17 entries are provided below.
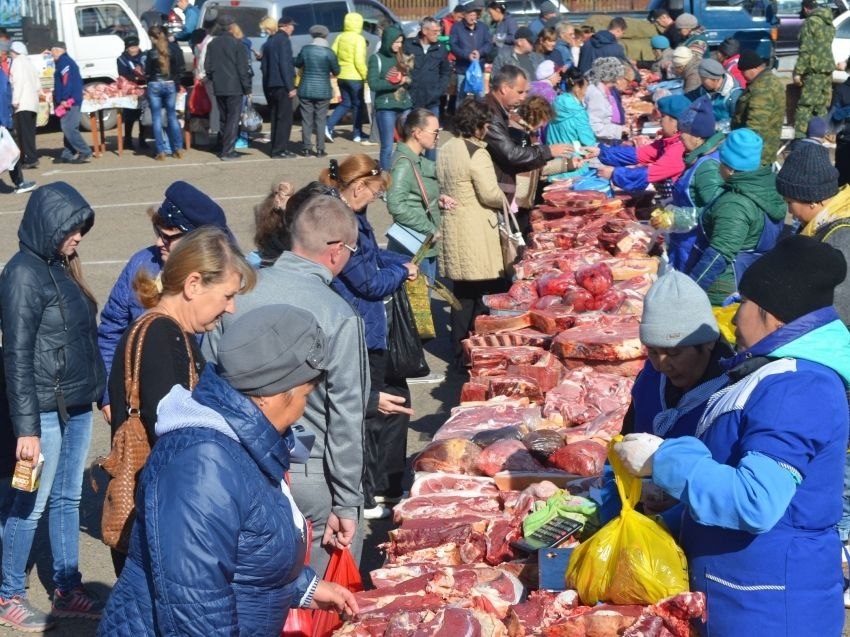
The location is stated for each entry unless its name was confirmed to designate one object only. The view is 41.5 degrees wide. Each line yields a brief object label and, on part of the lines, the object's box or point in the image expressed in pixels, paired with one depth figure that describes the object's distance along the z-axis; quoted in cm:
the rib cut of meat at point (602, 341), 639
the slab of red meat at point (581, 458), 493
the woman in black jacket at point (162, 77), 1689
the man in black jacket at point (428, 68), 1694
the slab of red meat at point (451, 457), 517
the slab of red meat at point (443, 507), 476
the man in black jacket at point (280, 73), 1689
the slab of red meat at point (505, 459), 509
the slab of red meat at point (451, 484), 498
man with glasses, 409
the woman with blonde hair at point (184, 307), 393
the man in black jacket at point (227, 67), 1659
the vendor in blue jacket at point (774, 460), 288
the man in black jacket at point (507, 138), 909
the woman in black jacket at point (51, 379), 482
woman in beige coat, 837
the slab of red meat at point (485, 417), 561
